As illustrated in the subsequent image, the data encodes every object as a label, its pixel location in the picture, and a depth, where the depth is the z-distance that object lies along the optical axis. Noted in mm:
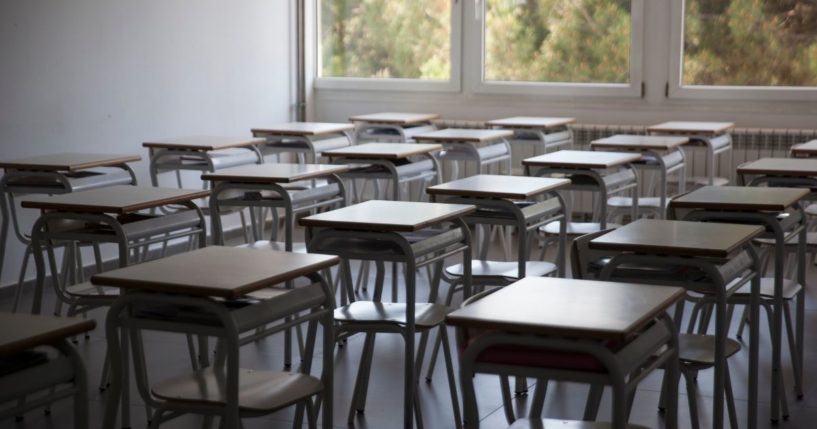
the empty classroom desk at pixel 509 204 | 4188
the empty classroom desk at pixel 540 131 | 7570
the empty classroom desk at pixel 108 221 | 3822
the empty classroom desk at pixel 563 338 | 2102
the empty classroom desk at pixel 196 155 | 6105
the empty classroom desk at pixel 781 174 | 4699
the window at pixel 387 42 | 8844
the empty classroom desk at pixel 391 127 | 7770
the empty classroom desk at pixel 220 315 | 2520
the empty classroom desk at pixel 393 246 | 3459
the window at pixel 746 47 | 7723
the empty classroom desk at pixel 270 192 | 4602
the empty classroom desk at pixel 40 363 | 2072
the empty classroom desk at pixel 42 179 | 5137
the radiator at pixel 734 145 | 7543
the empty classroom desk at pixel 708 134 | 6938
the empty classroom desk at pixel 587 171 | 5242
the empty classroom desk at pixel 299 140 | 7066
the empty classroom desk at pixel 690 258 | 2969
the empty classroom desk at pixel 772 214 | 3699
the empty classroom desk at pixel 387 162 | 5676
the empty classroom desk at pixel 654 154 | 6148
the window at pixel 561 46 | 8203
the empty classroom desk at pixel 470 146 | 6727
